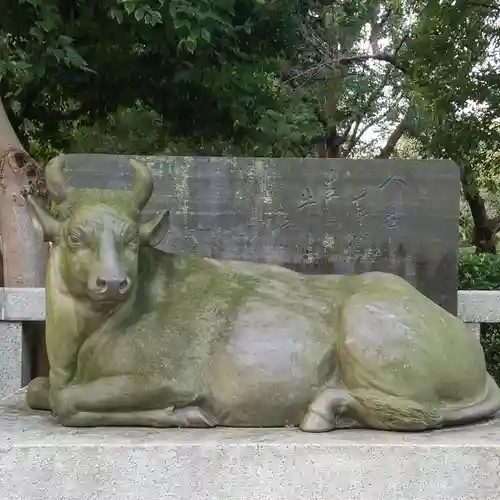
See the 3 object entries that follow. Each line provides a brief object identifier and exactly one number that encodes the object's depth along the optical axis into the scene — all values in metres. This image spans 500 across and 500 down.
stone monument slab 6.03
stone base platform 2.54
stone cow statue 2.69
